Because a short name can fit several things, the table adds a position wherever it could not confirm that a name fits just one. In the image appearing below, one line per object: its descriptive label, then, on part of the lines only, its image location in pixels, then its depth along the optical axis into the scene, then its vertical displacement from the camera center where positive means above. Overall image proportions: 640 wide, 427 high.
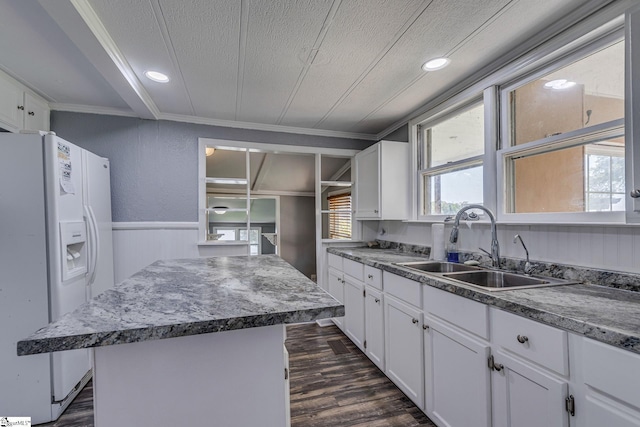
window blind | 3.83 -0.12
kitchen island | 0.78 -0.46
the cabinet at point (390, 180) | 2.82 +0.29
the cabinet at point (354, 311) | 2.51 -0.96
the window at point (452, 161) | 2.20 +0.41
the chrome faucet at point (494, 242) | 1.83 -0.23
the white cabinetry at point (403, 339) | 1.74 -0.88
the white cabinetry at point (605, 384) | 0.82 -0.56
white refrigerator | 1.67 -0.31
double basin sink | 1.51 -0.43
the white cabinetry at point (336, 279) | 2.93 -0.76
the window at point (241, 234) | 5.91 -0.51
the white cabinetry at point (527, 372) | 1.00 -0.65
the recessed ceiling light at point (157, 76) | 2.01 +1.00
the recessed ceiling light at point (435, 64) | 1.86 +0.99
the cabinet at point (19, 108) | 1.99 +0.84
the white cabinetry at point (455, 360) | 1.29 -0.79
